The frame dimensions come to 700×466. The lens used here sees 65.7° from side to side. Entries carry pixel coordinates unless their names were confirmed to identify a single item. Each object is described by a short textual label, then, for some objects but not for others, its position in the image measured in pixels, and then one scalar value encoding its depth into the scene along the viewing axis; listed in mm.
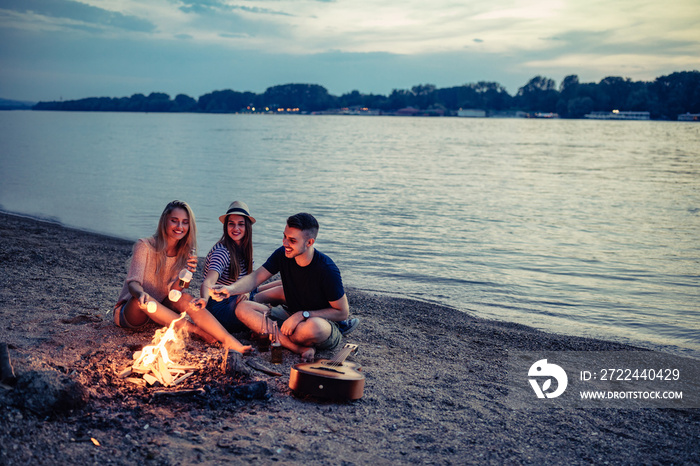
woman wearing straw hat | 6000
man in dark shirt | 5602
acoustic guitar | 4730
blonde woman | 5711
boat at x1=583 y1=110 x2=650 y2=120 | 191450
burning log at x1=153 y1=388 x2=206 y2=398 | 4391
